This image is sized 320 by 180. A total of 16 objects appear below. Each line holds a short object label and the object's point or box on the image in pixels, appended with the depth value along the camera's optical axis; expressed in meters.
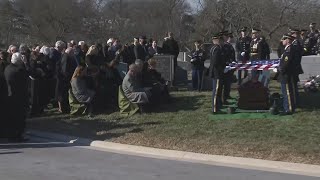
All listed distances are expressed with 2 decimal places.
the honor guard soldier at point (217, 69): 13.20
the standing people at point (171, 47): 19.45
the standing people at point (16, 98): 12.05
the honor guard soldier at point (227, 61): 13.72
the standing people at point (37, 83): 15.11
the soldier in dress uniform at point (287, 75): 12.59
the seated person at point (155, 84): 14.48
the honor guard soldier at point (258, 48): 16.83
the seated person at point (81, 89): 14.24
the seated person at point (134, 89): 13.80
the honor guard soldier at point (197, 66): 17.16
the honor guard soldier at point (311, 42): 18.64
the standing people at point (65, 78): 14.84
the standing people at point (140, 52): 18.03
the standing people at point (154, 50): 19.70
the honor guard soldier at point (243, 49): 17.16
